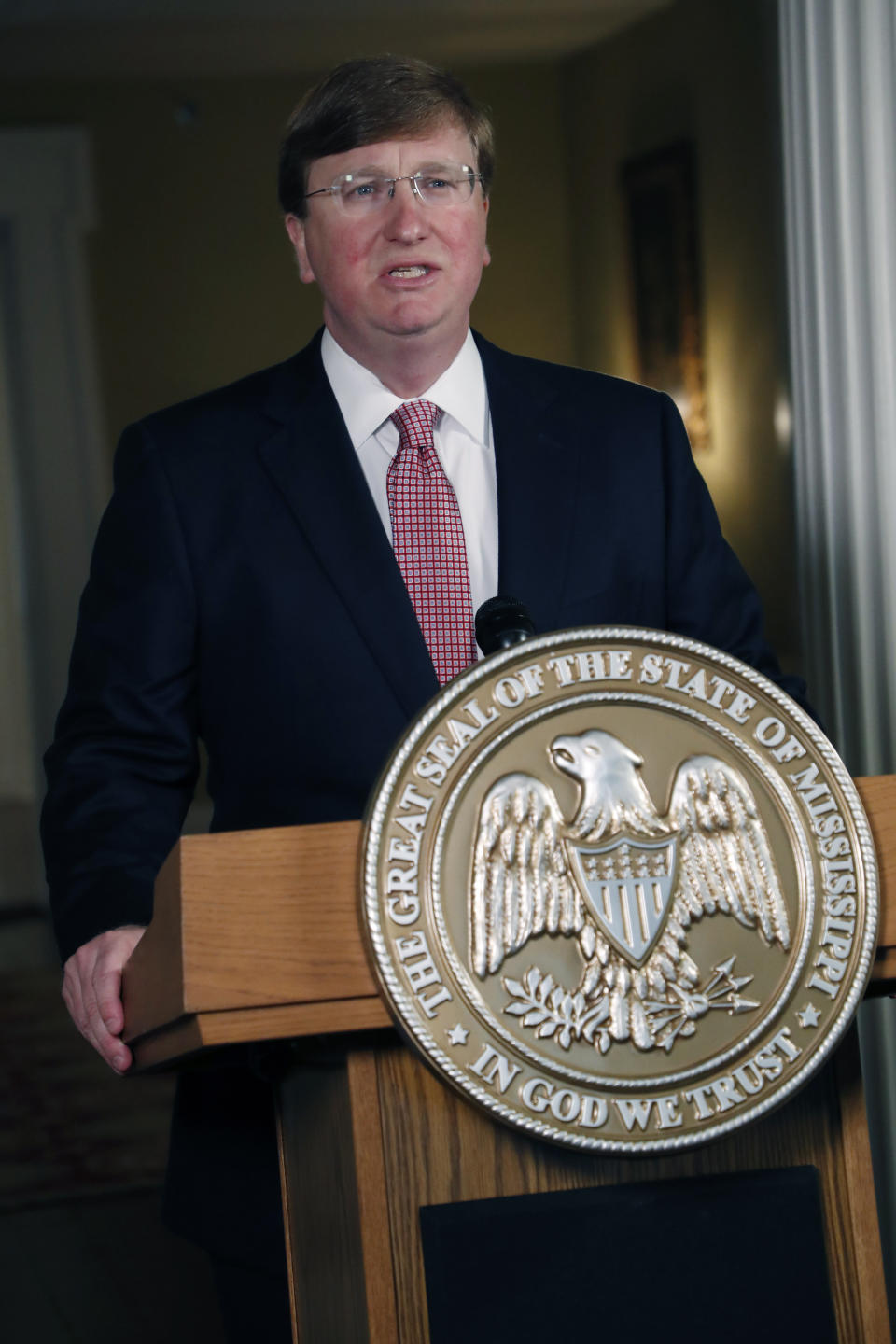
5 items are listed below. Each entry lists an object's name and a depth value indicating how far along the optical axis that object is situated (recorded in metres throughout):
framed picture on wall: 12.89
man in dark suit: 4.50
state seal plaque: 4.08
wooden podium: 4.07
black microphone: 4.20
